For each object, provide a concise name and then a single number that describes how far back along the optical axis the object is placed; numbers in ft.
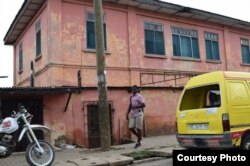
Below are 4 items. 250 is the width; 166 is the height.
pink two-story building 45.96
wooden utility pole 36.42
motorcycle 27.66
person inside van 28.52
